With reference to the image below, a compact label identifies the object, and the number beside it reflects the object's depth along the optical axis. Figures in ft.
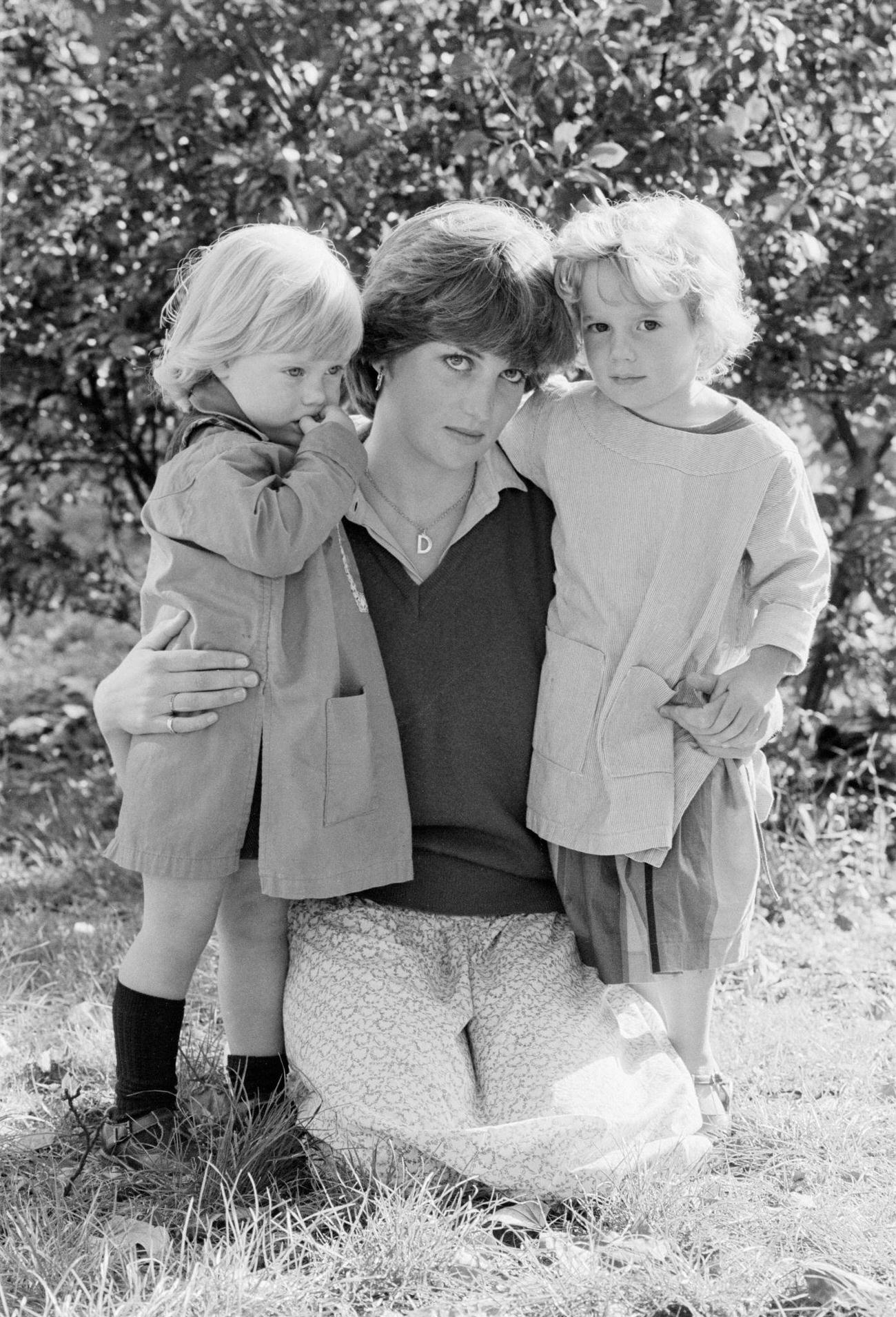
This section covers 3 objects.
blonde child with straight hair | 14.34
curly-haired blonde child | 15.15
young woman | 14.53
